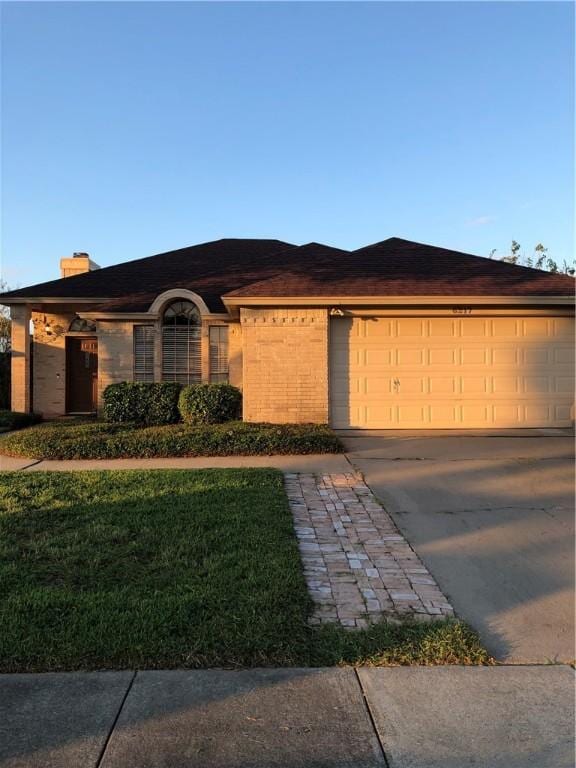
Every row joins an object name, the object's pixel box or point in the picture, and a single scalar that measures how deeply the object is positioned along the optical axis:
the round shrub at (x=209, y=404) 12.00
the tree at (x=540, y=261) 30.02
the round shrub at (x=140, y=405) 12.54
